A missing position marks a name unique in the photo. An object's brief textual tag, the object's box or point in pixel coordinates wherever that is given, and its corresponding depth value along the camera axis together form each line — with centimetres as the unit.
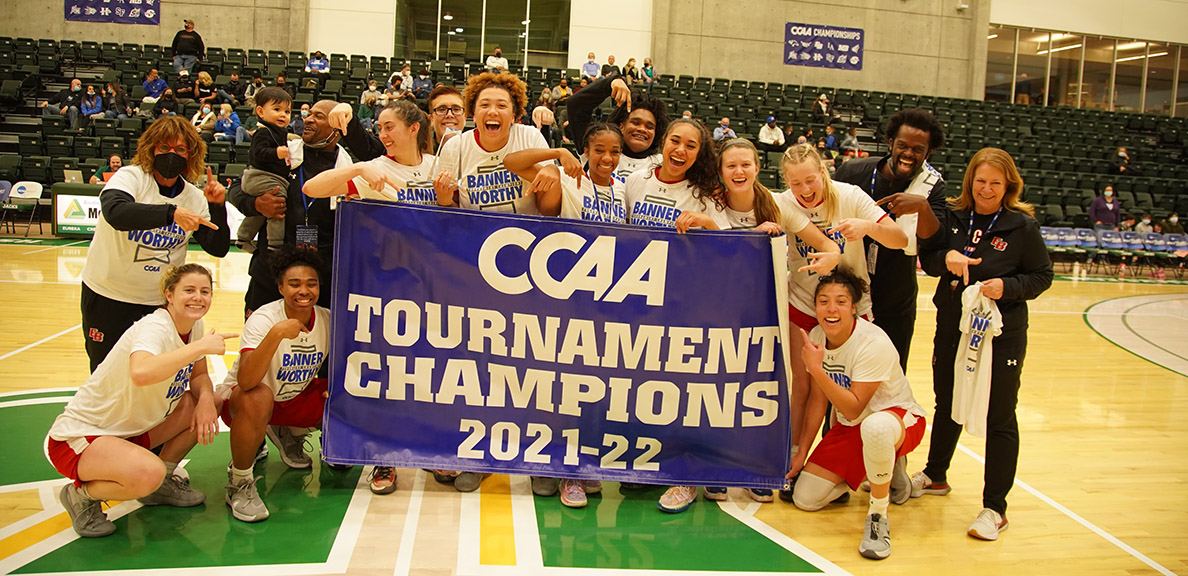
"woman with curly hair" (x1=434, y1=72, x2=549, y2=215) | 376
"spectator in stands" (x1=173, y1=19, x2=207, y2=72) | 1872
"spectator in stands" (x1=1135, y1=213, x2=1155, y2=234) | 1688
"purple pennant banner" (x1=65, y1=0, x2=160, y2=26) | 2106
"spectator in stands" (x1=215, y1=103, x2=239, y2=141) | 1605
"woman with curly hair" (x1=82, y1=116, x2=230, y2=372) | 373
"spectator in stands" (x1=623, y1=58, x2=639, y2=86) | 2009
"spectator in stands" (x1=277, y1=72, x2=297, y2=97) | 1747
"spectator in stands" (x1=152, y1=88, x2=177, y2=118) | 1641
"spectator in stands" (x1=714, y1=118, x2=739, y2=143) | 1700
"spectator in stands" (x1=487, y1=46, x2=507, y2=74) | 1931
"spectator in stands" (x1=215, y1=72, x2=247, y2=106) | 1767
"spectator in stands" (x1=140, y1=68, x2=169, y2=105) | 1764
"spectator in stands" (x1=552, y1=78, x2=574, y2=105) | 1724
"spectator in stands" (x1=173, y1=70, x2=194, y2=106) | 1709
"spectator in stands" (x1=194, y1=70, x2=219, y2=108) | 1736
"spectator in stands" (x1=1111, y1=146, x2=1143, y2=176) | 1994
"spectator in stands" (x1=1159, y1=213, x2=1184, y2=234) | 1725
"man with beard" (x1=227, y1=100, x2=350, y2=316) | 402
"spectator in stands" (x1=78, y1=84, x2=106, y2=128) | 1680
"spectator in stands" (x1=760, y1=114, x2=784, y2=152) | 1800
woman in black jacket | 372
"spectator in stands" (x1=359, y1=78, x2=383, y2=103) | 1642
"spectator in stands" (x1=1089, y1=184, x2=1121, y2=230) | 1686
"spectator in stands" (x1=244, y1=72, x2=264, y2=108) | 1727
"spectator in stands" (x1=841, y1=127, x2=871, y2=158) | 1727
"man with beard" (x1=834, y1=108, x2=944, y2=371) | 392
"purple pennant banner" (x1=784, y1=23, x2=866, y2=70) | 2322
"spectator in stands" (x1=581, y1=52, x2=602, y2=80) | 2068
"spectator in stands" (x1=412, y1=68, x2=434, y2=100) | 1786
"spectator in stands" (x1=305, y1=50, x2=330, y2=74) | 1916
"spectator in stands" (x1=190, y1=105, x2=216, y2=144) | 1598
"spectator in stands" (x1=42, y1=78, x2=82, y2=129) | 1642
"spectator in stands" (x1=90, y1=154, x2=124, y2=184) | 1310
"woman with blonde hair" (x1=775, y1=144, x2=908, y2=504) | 385
